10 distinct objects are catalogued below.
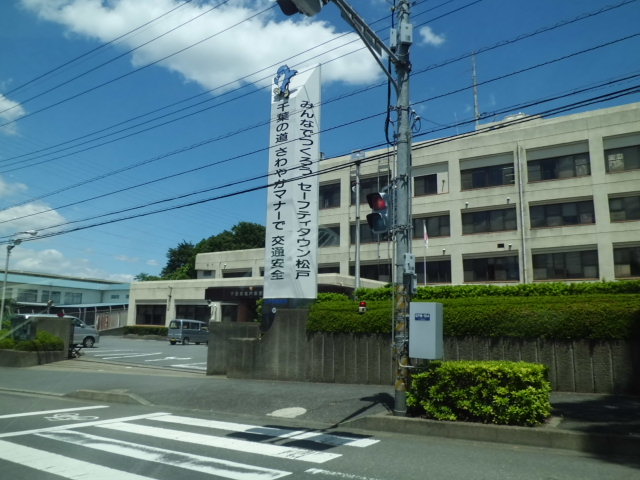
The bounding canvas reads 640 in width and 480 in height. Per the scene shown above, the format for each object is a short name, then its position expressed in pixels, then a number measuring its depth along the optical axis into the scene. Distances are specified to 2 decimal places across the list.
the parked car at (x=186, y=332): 38.53
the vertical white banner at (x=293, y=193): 17.98
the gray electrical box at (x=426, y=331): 9.68
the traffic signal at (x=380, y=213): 10.45
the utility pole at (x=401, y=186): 9.98
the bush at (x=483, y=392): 8.58
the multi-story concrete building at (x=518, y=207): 30.22
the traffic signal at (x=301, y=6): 7.54
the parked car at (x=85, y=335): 32.88
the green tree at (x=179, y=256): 82.19
